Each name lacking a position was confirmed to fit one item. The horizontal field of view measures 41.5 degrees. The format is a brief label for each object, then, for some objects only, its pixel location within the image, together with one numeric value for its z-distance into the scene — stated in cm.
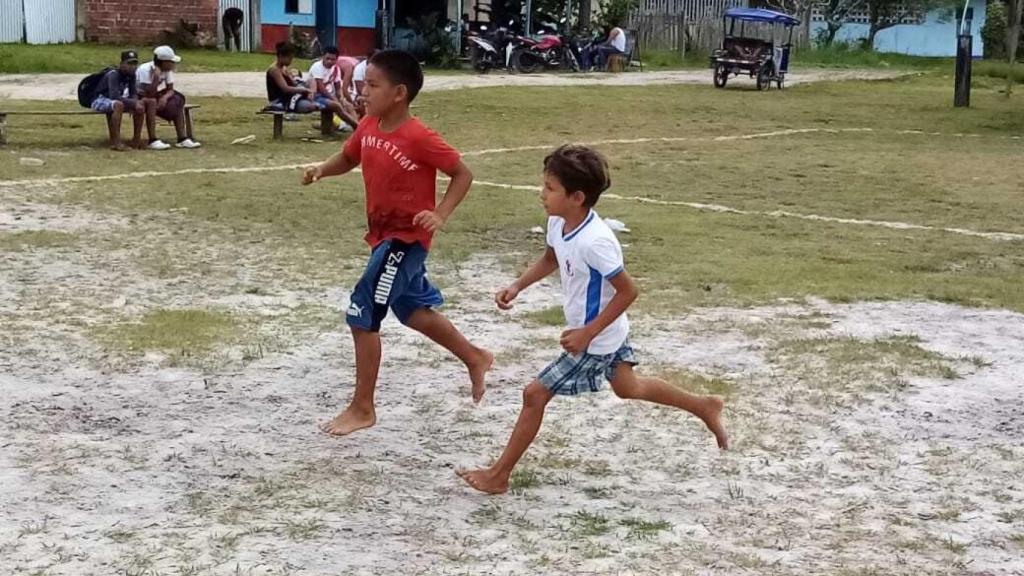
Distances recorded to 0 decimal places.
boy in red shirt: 494
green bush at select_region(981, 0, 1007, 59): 4681
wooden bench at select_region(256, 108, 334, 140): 1544
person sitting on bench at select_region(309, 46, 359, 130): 1580
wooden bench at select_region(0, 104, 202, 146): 1366
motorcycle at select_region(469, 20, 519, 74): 2931
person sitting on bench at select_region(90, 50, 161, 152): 1362
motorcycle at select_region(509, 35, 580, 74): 3027
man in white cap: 1412
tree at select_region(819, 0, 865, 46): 4538
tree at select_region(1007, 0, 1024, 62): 2478
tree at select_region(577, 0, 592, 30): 3588
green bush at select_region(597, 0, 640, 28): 3759
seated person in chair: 3209
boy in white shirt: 419
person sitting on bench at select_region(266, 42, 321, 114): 1571
